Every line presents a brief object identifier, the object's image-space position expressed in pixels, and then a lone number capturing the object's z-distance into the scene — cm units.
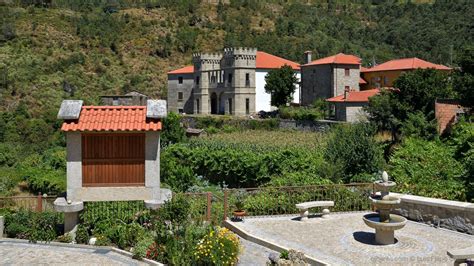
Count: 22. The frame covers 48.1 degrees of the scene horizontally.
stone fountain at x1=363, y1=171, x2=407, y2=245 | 1227
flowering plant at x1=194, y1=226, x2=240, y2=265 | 1058
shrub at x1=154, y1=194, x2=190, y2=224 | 1312
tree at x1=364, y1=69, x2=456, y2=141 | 3397
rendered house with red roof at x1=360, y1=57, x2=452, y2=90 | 5053
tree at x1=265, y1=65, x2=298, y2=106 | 5703
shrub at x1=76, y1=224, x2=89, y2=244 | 1325
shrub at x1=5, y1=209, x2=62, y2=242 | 1341
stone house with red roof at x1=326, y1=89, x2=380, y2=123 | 4478
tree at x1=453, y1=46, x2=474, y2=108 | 3219
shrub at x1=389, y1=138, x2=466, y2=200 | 1705
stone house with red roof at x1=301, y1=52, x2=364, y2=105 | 5341
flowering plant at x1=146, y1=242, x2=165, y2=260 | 1166
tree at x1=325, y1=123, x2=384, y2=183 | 2411
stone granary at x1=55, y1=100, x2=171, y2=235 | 1362
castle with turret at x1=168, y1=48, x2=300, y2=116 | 6141
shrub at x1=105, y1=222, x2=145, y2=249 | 1290
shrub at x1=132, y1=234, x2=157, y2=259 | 1190
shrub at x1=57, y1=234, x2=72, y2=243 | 1326
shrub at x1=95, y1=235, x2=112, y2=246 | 1308
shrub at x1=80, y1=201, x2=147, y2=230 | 1366
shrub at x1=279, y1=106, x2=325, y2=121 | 4794
